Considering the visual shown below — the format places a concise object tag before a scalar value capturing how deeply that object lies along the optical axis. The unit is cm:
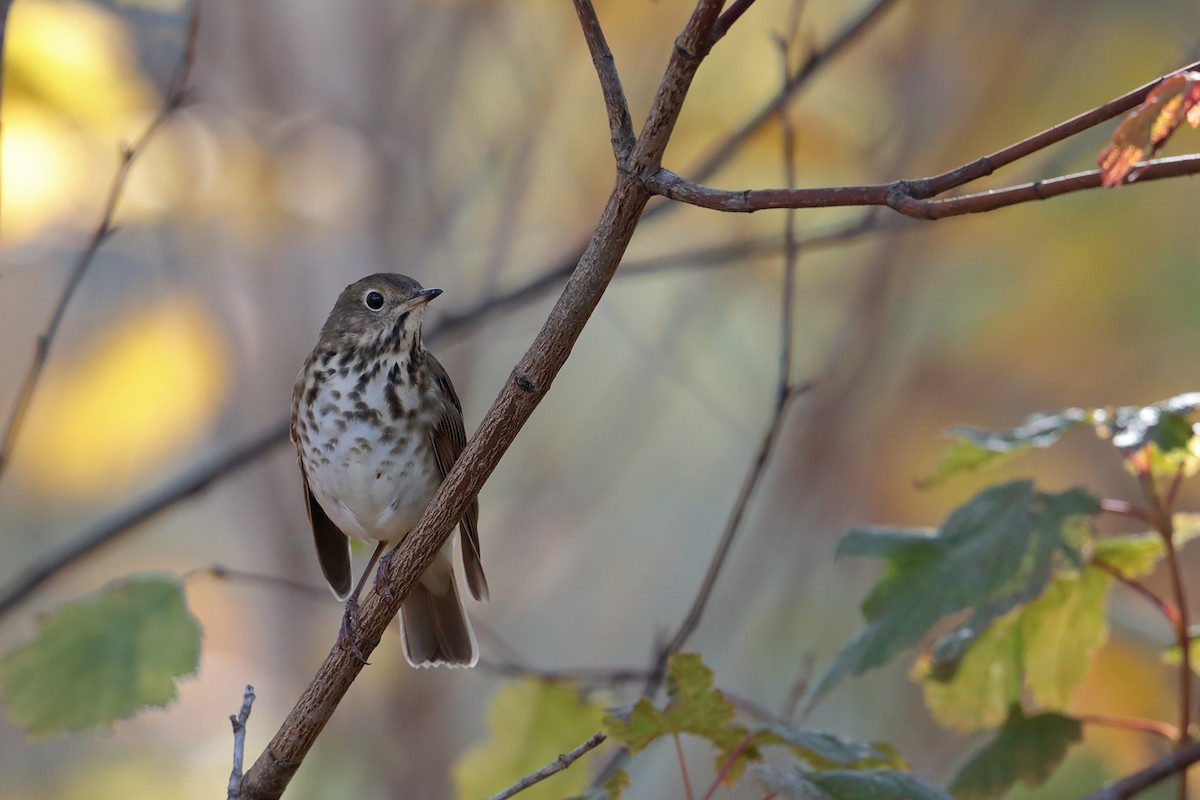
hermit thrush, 675
